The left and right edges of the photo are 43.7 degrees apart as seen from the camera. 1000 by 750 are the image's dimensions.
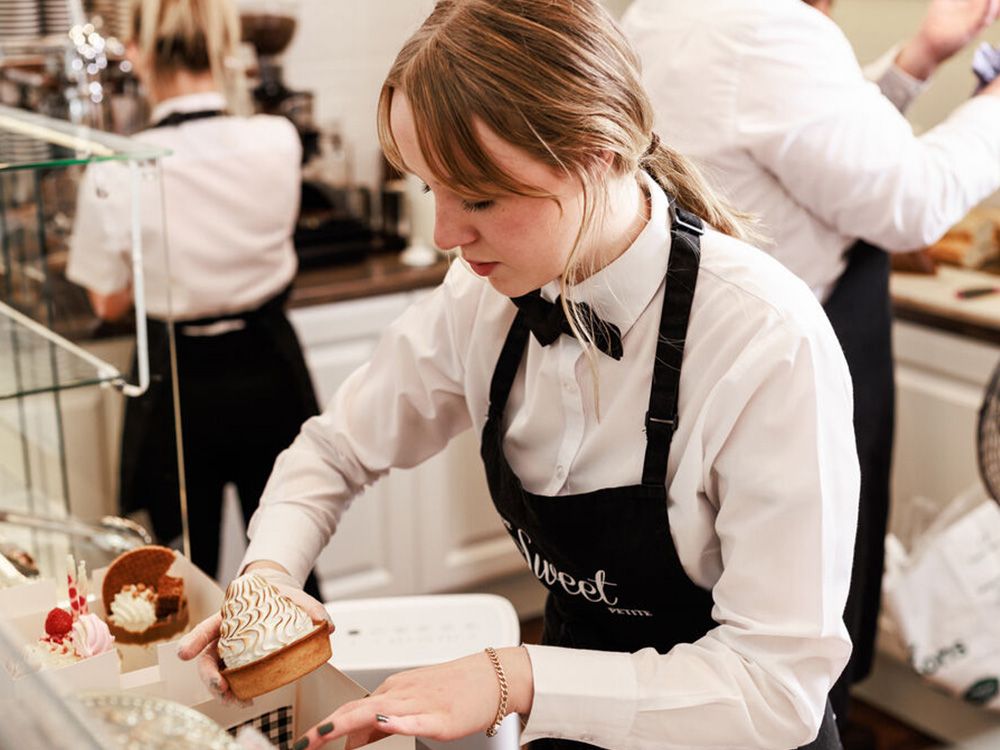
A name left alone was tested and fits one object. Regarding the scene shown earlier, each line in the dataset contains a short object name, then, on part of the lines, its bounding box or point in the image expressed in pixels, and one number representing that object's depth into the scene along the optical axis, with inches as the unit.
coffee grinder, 112.0
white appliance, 52.8
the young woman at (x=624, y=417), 35.4
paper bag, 86.3
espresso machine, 111.0
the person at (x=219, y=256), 86.3
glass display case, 52.6
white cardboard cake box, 35.3
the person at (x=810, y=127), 67.0
